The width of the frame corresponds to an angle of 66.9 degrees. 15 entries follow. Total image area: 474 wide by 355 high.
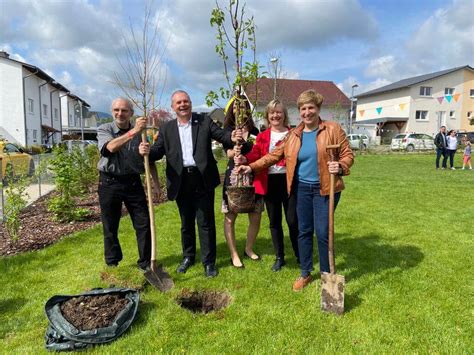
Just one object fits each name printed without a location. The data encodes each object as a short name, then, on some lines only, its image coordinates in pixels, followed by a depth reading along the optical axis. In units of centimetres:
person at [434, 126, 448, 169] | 1578
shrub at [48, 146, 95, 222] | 687
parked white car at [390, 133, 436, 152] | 2988
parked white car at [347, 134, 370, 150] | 3042
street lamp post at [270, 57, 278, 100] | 1753
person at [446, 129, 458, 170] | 1577
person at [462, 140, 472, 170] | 1603
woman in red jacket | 423
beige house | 4009
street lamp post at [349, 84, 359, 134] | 3915
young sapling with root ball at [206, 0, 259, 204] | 417
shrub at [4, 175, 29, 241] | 551
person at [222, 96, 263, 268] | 416
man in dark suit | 410
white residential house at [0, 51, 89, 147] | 2912
